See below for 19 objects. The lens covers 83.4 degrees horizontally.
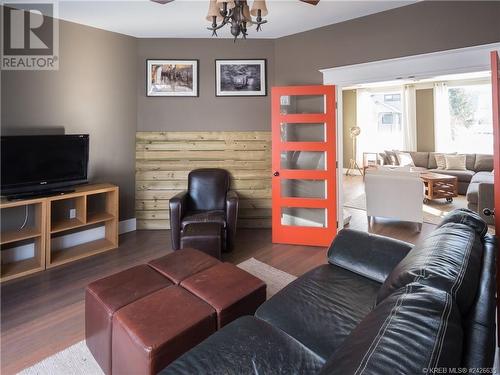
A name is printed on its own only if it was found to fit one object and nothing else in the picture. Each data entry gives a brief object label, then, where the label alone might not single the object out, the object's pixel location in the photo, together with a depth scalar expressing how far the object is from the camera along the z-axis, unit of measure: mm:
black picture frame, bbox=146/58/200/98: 3979
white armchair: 3973
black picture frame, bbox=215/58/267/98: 4012
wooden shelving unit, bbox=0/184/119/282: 2758
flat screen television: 2682
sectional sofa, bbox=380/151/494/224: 4047
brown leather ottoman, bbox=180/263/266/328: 1521
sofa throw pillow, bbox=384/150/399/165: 7340
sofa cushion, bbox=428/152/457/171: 6660
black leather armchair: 3166
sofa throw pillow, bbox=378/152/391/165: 7531
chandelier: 1924
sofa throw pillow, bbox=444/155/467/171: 6391
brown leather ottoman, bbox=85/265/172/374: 1506
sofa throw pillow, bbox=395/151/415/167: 7084
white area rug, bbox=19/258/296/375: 1593
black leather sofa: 673
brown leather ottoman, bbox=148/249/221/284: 1828
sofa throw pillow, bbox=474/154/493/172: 6129
